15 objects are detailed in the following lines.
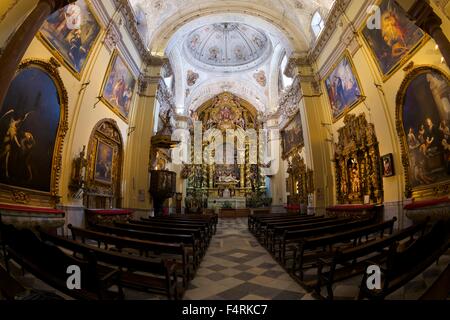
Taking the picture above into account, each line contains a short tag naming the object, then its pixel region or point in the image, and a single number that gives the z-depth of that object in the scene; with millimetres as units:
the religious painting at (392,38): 5369
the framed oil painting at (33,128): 4062
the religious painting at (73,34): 5059
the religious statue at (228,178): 18344
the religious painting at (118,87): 7566
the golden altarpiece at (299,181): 10102
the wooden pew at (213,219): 6818
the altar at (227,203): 16312
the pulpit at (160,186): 9375
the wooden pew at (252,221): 6960
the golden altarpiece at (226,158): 17156
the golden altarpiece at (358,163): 6922
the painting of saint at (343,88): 7727
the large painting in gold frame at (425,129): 4691
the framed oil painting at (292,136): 11813
